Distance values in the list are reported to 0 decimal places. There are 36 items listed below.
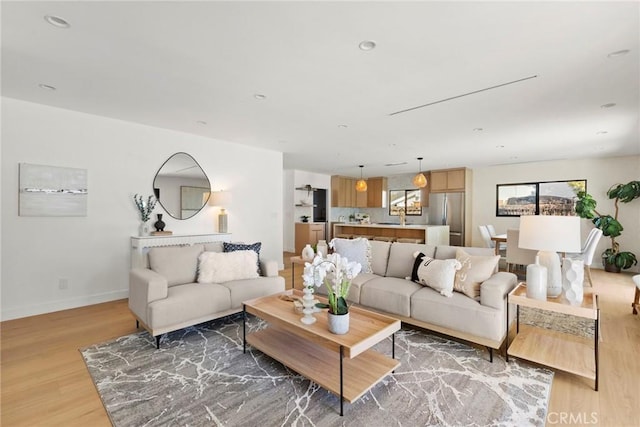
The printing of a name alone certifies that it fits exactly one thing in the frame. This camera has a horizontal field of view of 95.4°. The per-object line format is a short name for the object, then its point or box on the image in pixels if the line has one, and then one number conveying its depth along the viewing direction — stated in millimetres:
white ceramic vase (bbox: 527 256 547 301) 2329
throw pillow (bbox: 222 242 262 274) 3627
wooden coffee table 1852
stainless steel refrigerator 7922
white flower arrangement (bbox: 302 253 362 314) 2008
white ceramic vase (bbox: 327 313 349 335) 1969
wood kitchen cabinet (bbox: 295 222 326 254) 8234
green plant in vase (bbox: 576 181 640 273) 5809
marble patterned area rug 1762
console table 3998
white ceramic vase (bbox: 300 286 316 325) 2207
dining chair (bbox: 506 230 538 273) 4680
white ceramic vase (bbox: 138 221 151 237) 4238
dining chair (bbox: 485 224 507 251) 6178
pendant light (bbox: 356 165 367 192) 7398
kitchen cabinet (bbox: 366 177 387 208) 9922
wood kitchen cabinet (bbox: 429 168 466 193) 7989
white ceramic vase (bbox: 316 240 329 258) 3771
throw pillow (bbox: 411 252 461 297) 2744
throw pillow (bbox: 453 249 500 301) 2672
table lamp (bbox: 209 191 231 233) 4949
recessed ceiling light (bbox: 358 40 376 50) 2152
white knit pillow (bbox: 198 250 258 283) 3205
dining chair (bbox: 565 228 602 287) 4473
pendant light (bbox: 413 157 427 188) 6398
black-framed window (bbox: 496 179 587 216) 6812
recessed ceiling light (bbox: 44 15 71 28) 1918
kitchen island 6109
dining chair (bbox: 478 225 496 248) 5961
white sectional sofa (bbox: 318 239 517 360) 2439
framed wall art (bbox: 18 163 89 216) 3404
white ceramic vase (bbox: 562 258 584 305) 2271
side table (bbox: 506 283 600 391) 2092
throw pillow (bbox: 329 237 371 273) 3641
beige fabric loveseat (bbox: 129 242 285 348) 2629
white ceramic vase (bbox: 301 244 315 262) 3842
